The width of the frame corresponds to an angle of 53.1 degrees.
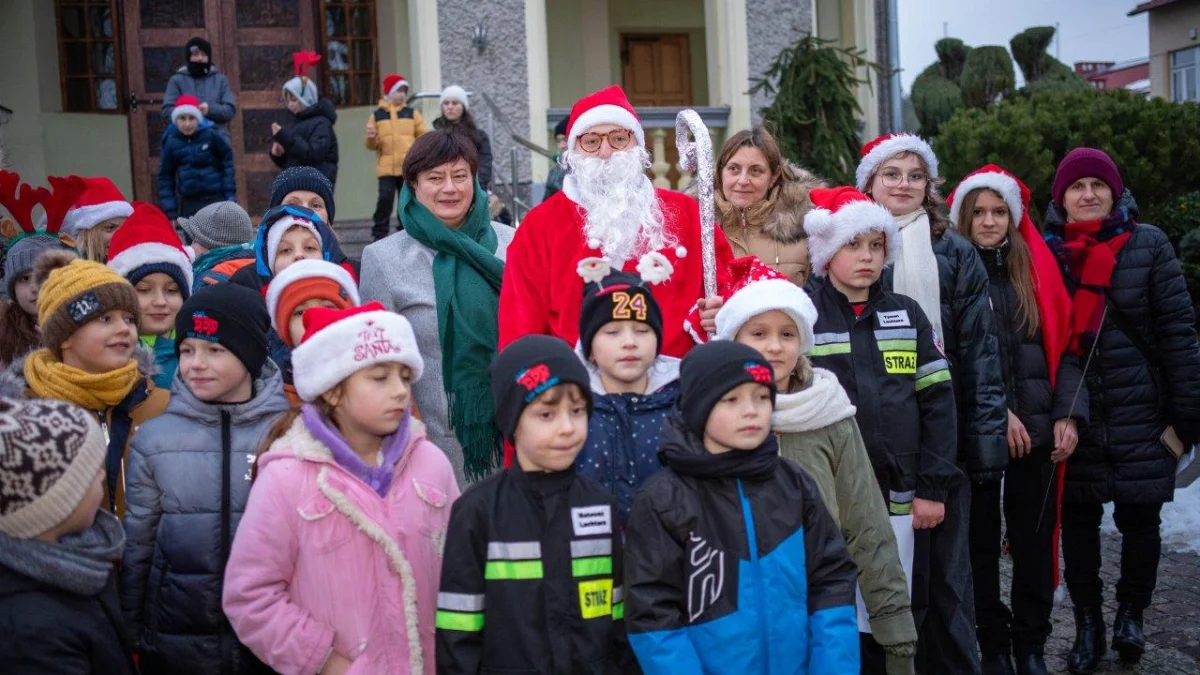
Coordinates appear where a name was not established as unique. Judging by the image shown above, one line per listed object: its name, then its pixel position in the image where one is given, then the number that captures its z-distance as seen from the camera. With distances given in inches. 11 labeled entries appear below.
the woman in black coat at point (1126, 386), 206.8
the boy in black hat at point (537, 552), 117.0
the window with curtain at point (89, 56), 530.6
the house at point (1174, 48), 1288.1
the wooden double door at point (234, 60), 530.0
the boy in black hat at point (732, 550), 119.6
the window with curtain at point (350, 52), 551.5
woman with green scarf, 172.1
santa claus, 162.4
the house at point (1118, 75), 2036.0
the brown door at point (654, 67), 658.8
